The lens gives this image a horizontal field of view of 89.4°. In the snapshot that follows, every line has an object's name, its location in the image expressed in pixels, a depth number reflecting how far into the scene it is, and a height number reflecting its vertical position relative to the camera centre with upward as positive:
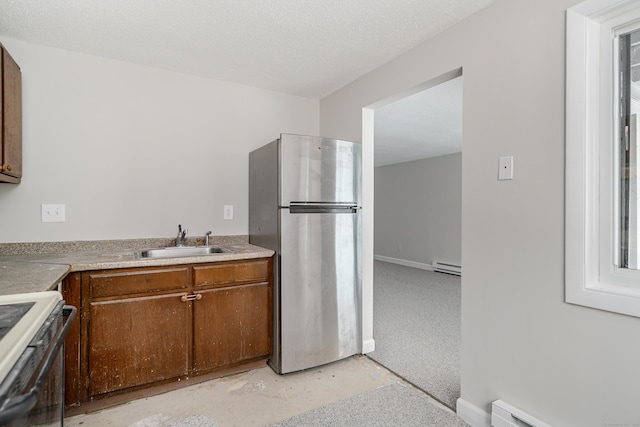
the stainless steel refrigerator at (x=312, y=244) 2.26 -0.23
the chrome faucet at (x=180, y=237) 2.50 -0.19
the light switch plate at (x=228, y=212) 2.79 +0.01
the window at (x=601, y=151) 1.33 +0.26
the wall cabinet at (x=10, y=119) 1.79 +0.55
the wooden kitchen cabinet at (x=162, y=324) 1.79 -0.69
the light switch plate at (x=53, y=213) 2.17 +0.00
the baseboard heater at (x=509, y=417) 1.50 -0.98
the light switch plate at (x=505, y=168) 1.62 +0.23
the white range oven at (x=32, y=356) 0.63 -0.34
